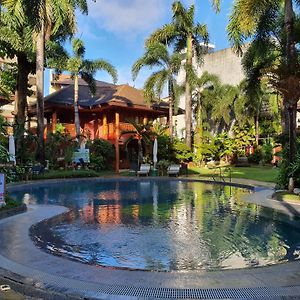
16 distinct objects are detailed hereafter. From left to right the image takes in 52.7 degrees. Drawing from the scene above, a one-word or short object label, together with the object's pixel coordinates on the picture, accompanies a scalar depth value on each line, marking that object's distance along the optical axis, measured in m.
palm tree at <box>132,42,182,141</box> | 24.38
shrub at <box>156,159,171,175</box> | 20.91
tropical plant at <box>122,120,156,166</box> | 22.48
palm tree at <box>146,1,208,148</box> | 24.81
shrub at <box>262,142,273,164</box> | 28.89
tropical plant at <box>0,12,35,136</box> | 20.63
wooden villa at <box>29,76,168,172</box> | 25.12
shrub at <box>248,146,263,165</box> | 29.65
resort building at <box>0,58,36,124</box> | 38.56
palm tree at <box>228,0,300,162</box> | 11.08
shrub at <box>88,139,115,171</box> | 22.93
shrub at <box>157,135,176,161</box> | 24.02
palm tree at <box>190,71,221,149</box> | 31.26
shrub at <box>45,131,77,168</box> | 20.90
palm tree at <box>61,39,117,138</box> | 23.50
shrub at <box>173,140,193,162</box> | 24.63
